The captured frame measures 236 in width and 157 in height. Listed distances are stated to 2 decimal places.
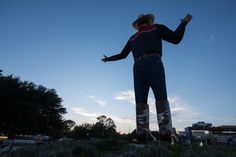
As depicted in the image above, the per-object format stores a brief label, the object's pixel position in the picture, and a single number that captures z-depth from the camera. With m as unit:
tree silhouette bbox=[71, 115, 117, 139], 70.71
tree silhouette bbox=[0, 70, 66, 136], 28.23
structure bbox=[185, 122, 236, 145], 19.83
